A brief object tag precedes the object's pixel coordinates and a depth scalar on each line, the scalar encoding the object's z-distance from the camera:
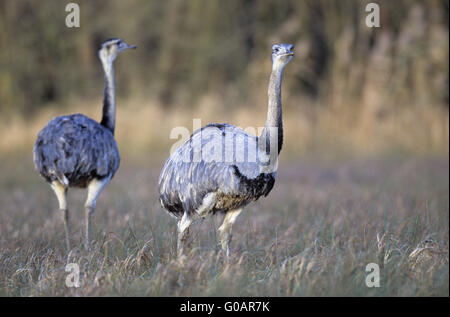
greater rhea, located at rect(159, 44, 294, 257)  9.46
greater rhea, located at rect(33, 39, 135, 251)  11.84
